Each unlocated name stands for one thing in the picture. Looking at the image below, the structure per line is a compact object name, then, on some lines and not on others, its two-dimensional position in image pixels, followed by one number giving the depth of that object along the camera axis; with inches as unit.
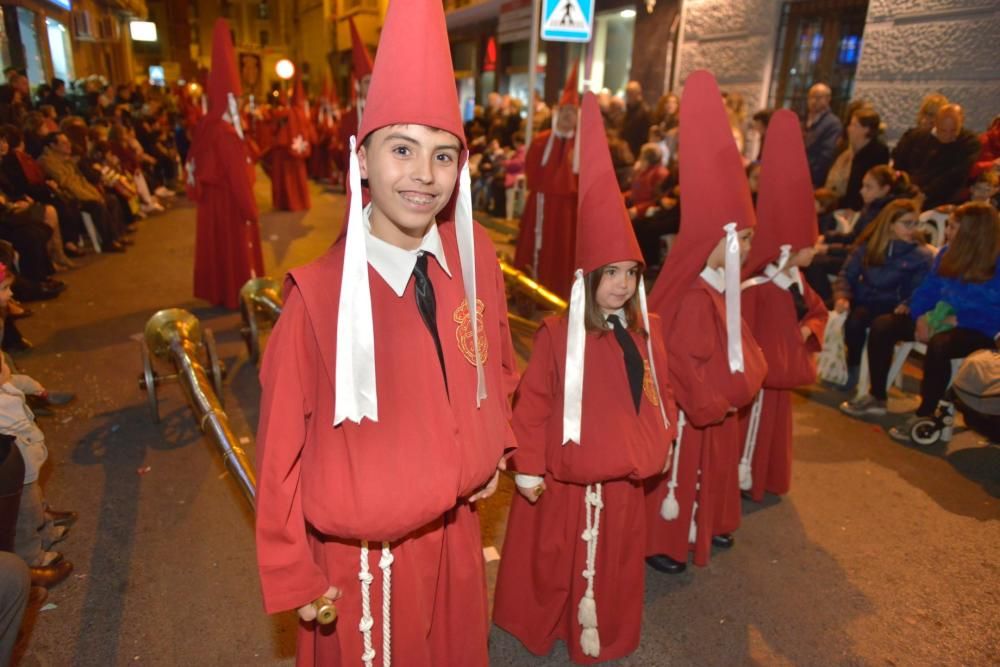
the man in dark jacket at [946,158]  234.5
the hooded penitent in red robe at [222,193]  233.3
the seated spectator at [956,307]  173.3
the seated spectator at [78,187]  320.8
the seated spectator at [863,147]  256.8
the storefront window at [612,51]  566.9
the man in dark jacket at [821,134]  288.5
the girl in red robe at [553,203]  272.2
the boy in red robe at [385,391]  58.6
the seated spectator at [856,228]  224.1
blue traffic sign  254.1
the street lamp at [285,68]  791.2
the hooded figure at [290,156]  458.0
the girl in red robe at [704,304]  111.7
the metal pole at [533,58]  284.5
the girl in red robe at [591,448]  91.0
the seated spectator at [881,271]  192.7
